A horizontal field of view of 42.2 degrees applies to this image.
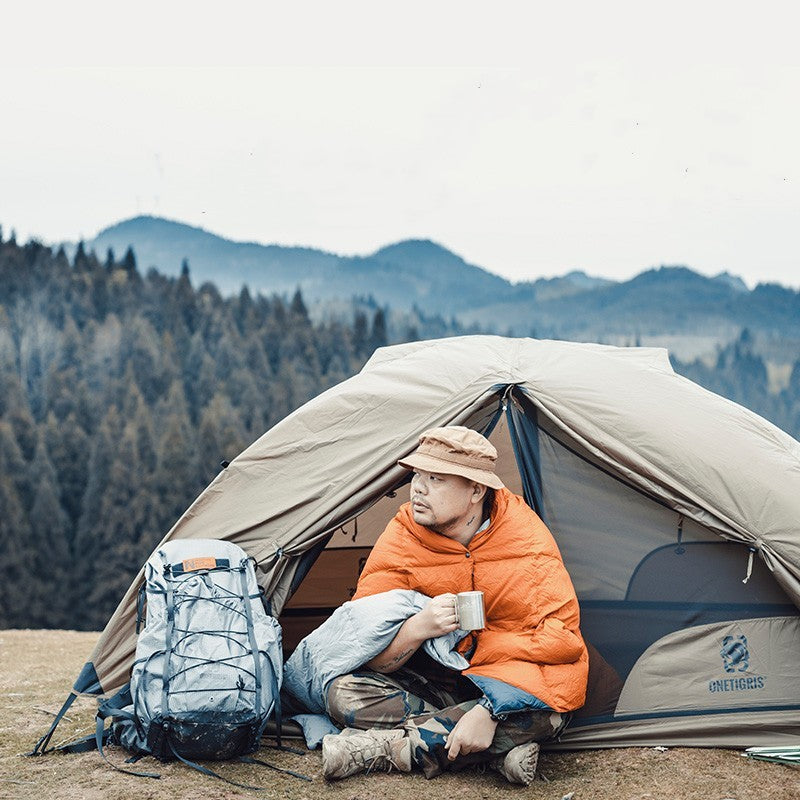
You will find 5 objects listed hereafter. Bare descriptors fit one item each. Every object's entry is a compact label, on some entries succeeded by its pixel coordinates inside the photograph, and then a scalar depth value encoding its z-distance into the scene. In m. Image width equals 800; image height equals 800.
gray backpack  5.10
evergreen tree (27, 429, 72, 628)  49.03
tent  5.69
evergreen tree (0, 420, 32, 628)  47.72
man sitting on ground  5.01
